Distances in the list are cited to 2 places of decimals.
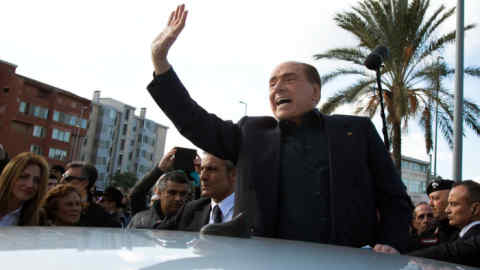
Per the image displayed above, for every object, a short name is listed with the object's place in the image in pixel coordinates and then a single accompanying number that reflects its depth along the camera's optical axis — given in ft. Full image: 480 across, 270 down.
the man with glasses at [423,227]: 16.42
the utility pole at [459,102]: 23.43
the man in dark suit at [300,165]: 7.36
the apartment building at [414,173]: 299.38
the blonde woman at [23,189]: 11.76
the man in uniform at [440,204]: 15.85
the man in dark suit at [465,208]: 11.67
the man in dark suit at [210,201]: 12.64
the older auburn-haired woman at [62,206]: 13.10
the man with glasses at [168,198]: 15.31
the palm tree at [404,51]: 45.44
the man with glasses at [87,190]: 14.73
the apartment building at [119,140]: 258.98
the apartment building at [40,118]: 162.50
